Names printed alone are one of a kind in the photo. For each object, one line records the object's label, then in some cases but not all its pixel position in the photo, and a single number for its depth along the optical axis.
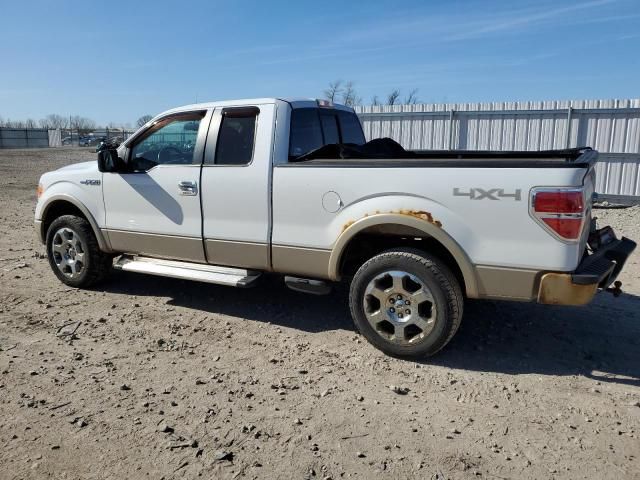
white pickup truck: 3.82
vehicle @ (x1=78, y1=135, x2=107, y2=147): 52.94
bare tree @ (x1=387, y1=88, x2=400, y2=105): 43.65
